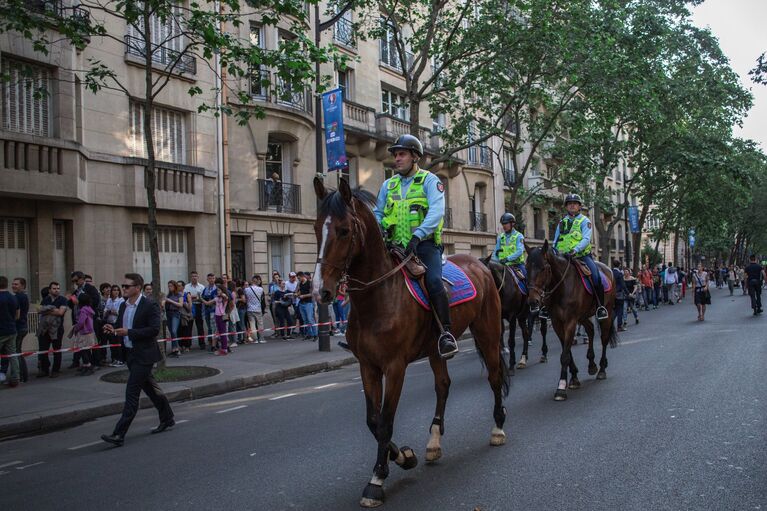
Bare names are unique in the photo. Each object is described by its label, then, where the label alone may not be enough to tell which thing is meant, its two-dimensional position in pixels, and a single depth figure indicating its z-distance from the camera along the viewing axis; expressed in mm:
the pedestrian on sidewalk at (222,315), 15755
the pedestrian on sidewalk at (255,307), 17609
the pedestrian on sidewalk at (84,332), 12781
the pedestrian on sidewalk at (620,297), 16938
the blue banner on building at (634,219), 40812
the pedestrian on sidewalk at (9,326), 11383
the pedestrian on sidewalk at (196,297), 16750
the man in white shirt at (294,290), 19219
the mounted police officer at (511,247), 11492
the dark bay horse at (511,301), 11211
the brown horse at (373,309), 4523
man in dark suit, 7406
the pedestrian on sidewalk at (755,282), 20250
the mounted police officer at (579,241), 9406
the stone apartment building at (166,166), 14875
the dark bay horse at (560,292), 8750
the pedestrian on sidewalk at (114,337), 13906
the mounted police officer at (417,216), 5277
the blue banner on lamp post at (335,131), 16922
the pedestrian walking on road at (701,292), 19594
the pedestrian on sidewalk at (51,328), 12711
